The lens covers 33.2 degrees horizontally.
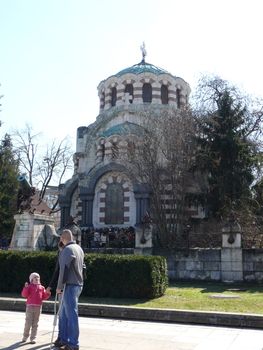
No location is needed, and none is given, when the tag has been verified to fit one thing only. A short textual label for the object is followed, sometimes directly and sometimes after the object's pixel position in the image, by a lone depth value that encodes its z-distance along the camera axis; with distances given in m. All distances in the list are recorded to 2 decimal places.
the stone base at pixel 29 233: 20.45
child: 7.89
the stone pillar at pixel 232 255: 17.42
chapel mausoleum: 28.72
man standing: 7.03
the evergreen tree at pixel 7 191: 35.66
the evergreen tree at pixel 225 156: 24.23
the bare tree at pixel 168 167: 22.97
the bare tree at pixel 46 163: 44.75
